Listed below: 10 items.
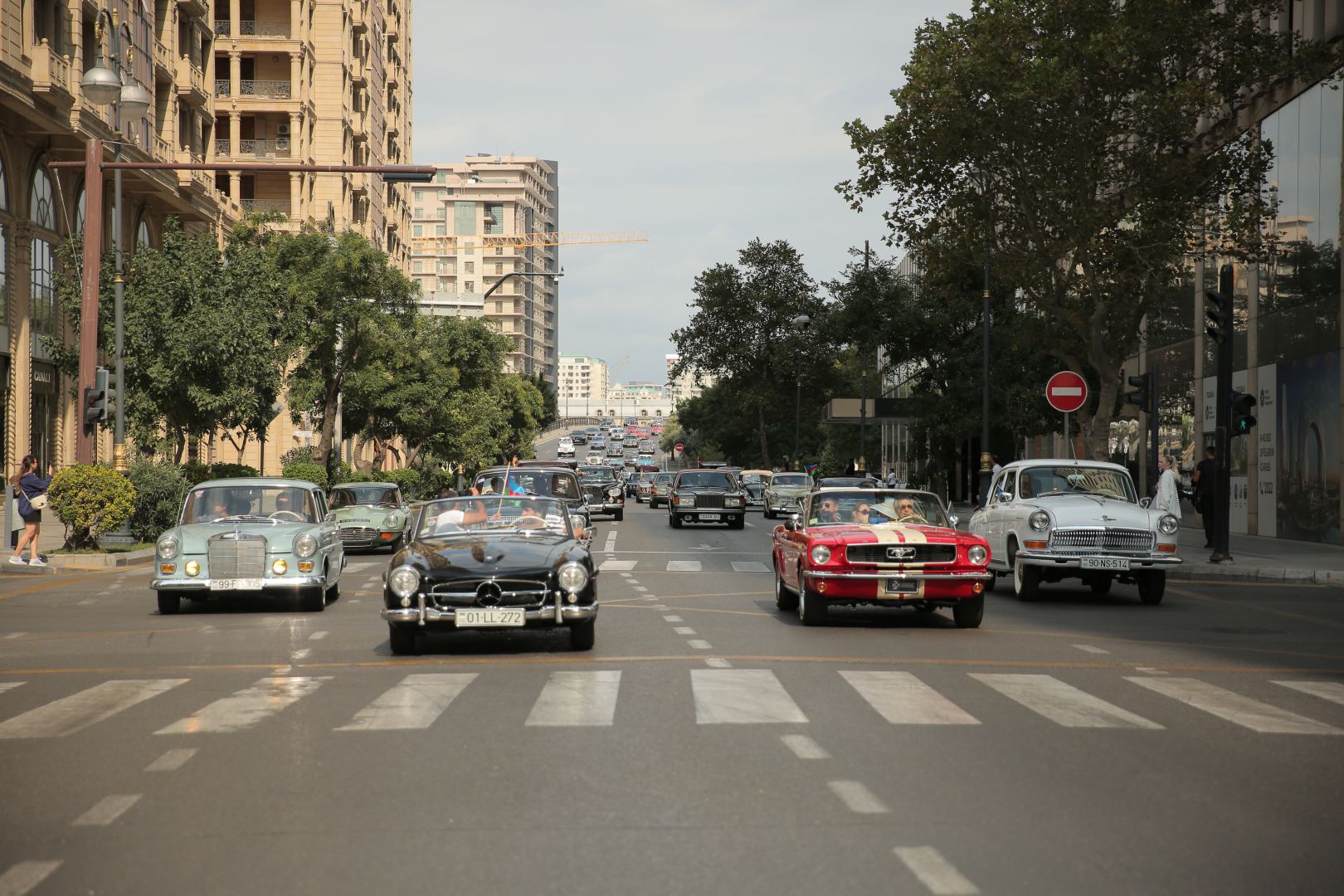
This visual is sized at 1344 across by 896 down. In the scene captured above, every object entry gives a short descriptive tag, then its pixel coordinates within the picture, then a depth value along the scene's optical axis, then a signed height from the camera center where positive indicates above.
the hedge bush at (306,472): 42.94 +0.07
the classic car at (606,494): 48.81 -0.61
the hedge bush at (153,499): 29.80 -0.47
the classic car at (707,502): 44.31 -0.75
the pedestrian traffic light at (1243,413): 25.72 +1.06
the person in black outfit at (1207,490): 29.48 -0.26
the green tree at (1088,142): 30.03 +6.84
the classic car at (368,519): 30.62 -0.87
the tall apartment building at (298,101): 73.19 +18.27
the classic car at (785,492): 51.88 -0.53
